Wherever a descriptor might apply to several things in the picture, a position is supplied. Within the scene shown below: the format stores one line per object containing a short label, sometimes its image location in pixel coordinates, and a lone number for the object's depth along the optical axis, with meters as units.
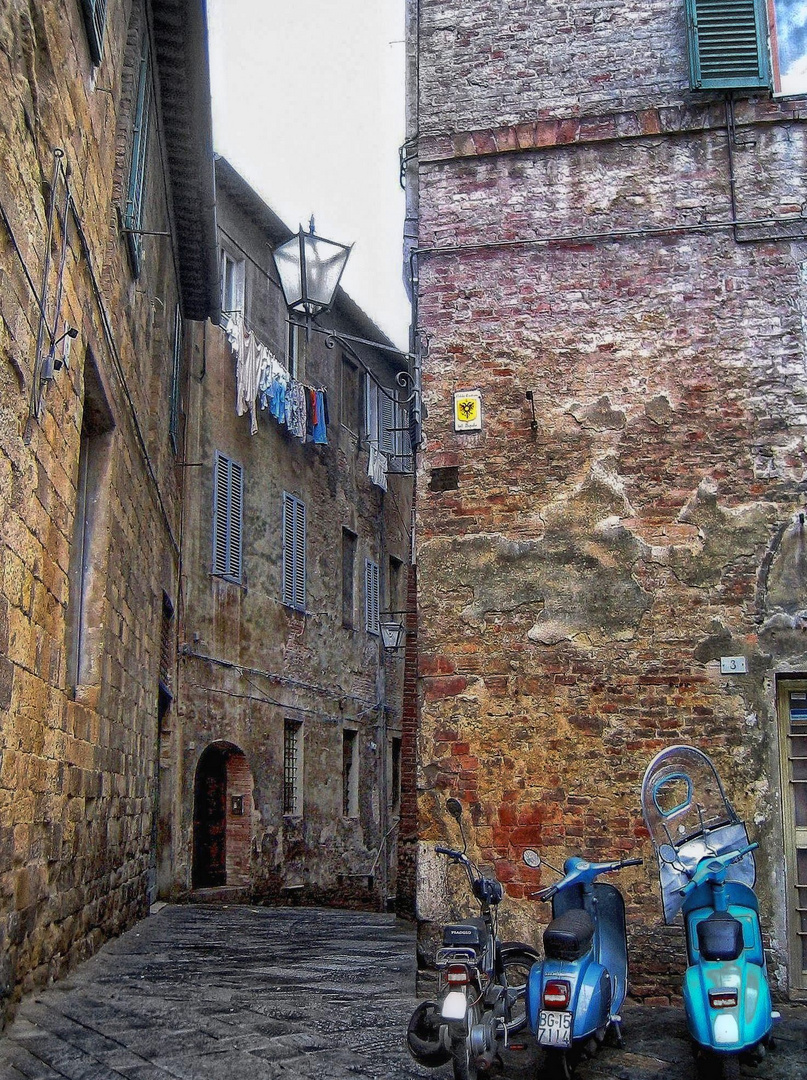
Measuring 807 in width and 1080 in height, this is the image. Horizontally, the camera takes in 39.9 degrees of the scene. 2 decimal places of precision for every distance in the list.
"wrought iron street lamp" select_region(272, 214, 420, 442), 7.57
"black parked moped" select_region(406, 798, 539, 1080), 3.85
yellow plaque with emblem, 6.54
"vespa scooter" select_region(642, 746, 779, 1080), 4.02
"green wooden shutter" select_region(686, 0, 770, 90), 6.64
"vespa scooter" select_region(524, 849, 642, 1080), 4.04
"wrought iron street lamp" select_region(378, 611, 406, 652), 16.22
